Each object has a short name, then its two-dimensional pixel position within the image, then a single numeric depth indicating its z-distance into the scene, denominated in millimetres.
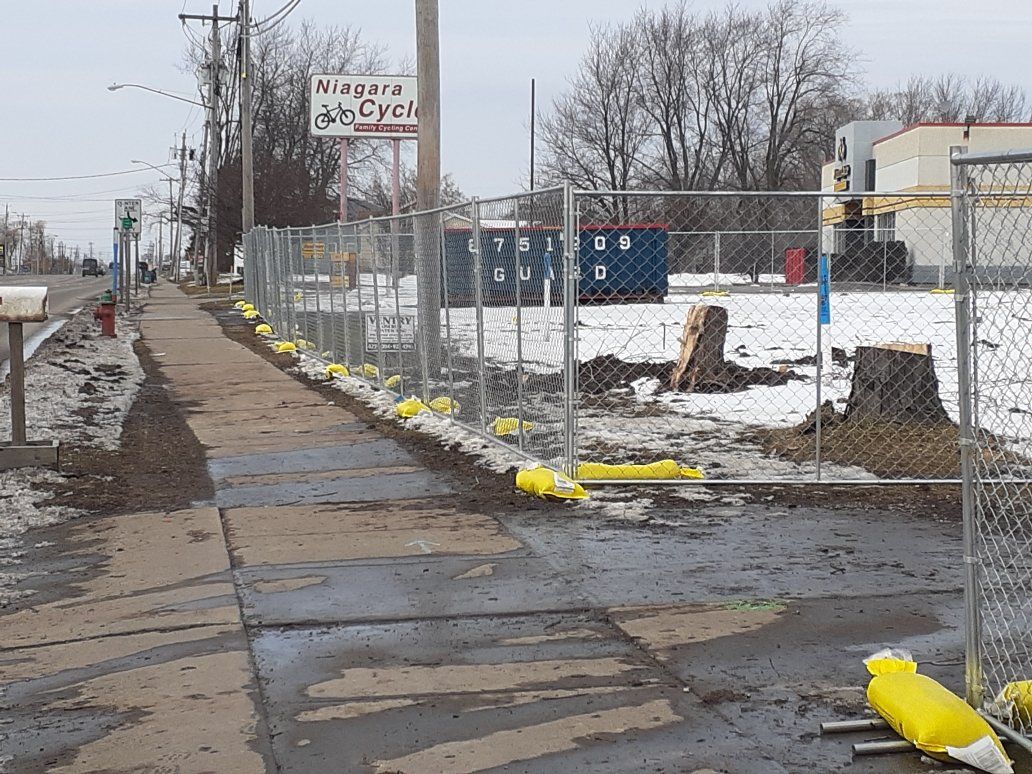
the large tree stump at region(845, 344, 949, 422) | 10586
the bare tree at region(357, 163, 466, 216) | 63947
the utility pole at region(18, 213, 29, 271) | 168325
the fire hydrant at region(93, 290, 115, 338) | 24578
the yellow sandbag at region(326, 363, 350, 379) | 16803
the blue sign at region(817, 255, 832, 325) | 8711
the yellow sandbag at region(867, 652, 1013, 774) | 4016
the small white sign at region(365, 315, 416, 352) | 13648
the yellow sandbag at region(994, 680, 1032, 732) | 4262
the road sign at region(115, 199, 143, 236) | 34406
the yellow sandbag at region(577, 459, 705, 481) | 8891
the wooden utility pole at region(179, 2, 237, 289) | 52125
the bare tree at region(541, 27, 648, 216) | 64688
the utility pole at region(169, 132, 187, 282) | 92662
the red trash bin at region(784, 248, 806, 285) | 22341
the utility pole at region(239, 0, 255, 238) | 37478
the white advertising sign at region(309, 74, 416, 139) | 27906
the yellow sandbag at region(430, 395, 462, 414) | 11952
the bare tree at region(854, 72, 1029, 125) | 77312
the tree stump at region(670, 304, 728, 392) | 13711
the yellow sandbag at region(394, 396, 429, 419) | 12508
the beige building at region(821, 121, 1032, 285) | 33362
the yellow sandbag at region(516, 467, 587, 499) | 8414
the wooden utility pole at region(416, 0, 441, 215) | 14344
